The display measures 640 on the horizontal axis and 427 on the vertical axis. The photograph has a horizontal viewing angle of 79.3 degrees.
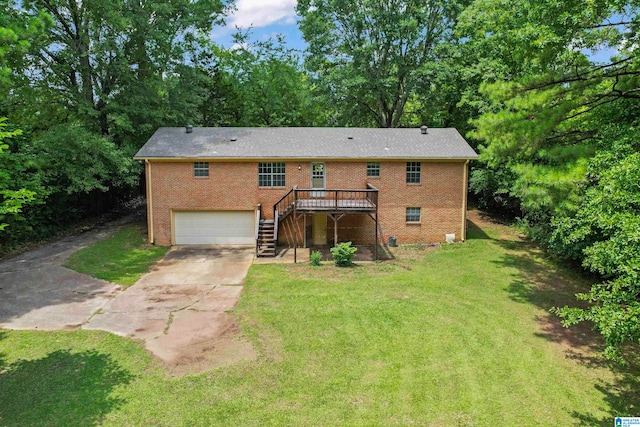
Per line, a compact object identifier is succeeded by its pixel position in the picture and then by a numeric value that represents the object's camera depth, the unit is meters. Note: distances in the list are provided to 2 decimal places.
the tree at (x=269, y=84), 31.06
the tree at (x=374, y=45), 28.00
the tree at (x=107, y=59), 19.09
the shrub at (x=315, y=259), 15.43
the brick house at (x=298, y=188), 18.09
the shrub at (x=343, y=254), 15.25
